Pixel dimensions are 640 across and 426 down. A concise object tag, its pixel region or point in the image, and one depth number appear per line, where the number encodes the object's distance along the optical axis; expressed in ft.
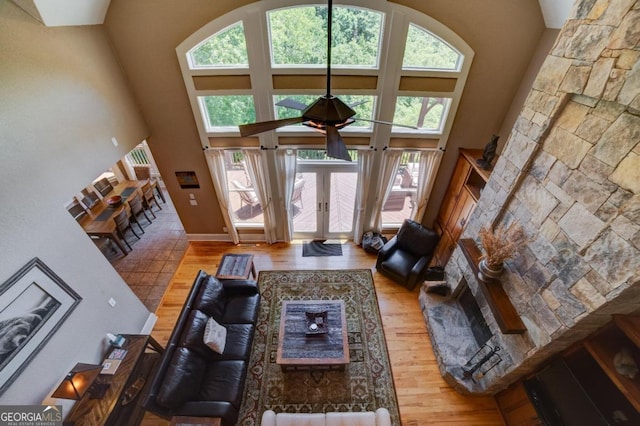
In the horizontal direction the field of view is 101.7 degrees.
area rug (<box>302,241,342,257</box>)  19.62
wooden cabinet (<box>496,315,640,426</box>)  7.11
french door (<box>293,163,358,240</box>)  17.94
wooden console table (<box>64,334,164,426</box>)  9.78
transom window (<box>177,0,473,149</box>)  12.44
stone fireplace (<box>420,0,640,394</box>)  6.53
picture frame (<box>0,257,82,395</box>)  8.32
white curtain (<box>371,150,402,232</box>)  16.44
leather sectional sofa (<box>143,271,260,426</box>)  10.21
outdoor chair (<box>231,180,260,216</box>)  19.03
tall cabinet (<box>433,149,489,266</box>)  14.61
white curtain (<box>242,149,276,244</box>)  16.39
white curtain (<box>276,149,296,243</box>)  16.43
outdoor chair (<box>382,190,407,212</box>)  19.40
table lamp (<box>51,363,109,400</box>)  9.62
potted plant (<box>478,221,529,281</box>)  9.68
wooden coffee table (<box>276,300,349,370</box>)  12.14
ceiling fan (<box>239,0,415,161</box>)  7.29
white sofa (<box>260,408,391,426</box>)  9.84
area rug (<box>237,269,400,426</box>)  11.98
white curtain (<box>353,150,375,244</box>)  16.46
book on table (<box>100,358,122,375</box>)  11.00
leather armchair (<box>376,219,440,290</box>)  16.53
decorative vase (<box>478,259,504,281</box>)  10.39
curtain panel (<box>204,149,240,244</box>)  16.37
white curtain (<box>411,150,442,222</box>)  16.40
